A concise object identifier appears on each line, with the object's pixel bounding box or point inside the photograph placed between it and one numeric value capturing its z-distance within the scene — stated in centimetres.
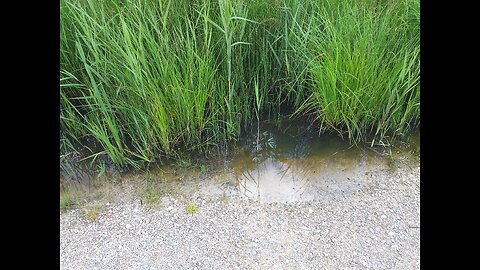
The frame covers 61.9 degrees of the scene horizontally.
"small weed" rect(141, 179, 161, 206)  238
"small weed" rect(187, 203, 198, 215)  229
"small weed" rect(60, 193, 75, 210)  236
